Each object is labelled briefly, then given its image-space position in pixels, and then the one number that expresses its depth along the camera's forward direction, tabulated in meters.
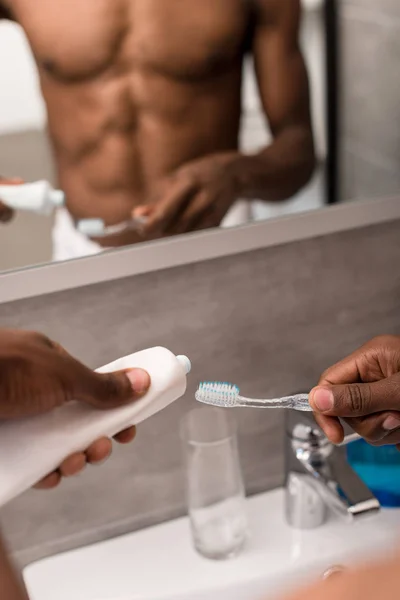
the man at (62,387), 0.50
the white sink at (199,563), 0.74
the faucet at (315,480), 0.72
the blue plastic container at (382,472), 0.82
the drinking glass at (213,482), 0.77
